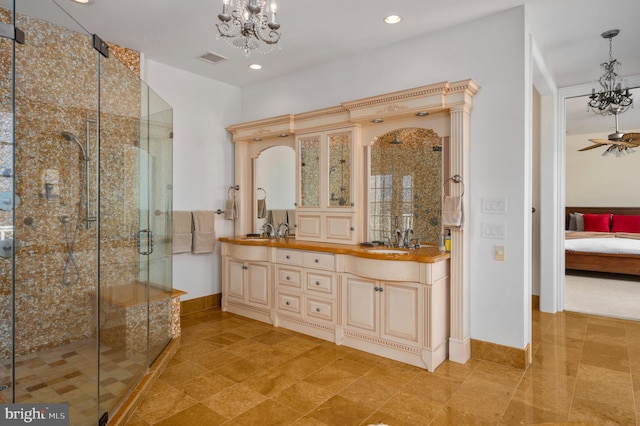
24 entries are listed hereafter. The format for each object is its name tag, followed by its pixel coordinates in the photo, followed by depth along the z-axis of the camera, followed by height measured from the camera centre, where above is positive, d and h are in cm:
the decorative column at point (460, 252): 308 -32
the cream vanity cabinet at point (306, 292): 354 -77
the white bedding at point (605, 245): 614 -55
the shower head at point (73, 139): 220 +43
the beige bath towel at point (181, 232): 427 -21
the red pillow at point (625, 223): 744 -22
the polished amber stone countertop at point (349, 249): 301 -33
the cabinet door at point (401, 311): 299 -79
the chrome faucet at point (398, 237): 363 -24
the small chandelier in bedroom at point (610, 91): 400 +129
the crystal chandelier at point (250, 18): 209 +113
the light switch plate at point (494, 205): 302 +6
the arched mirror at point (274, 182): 447 +37
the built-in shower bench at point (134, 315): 234 -73
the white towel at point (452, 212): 305 +0
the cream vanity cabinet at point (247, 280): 408 -75
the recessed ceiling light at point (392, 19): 313 +160
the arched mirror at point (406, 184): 352 +27
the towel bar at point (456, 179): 312 +27
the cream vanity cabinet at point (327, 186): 383 +28
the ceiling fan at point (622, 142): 537 +104
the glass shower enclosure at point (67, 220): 180 -4
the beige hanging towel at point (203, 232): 441 -22
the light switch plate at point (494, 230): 302 -14
